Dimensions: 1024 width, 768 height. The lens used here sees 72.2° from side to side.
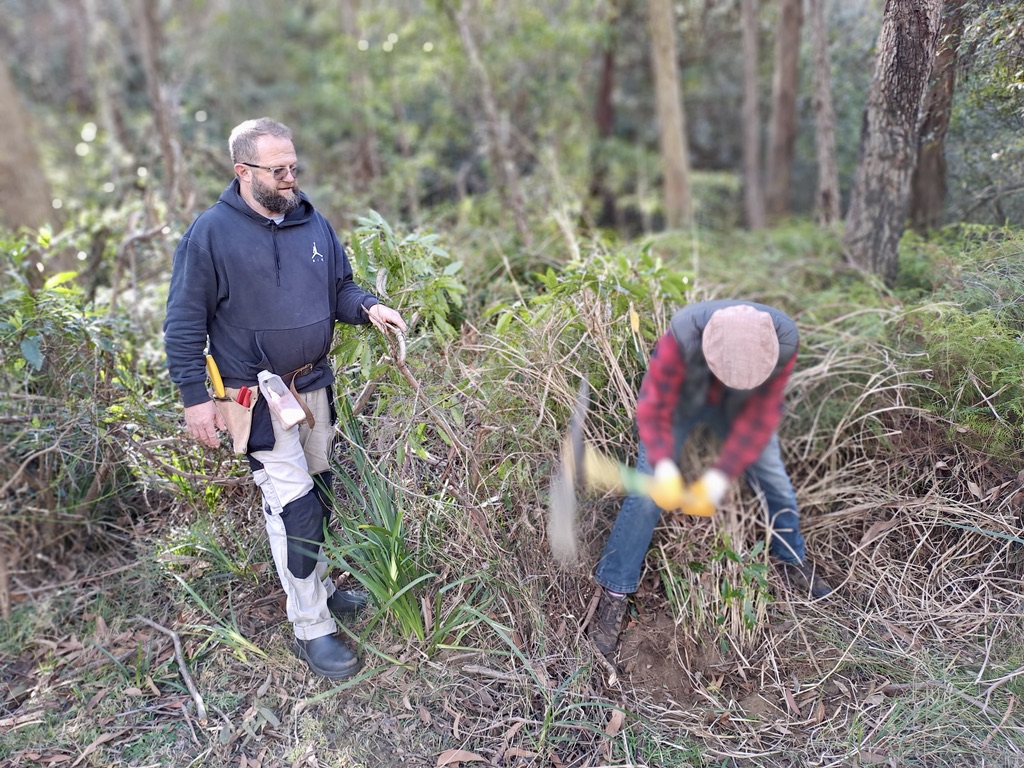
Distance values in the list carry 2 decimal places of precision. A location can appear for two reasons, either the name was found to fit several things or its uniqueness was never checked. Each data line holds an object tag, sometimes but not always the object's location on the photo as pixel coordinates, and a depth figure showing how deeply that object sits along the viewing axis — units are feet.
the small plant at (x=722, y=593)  9.11
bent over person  7.94
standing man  7.88
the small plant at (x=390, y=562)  8.52
